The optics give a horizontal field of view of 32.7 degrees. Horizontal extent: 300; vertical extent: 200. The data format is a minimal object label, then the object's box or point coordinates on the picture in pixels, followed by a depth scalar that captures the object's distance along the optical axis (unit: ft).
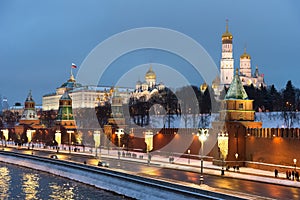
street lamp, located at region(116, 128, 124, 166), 202.80
